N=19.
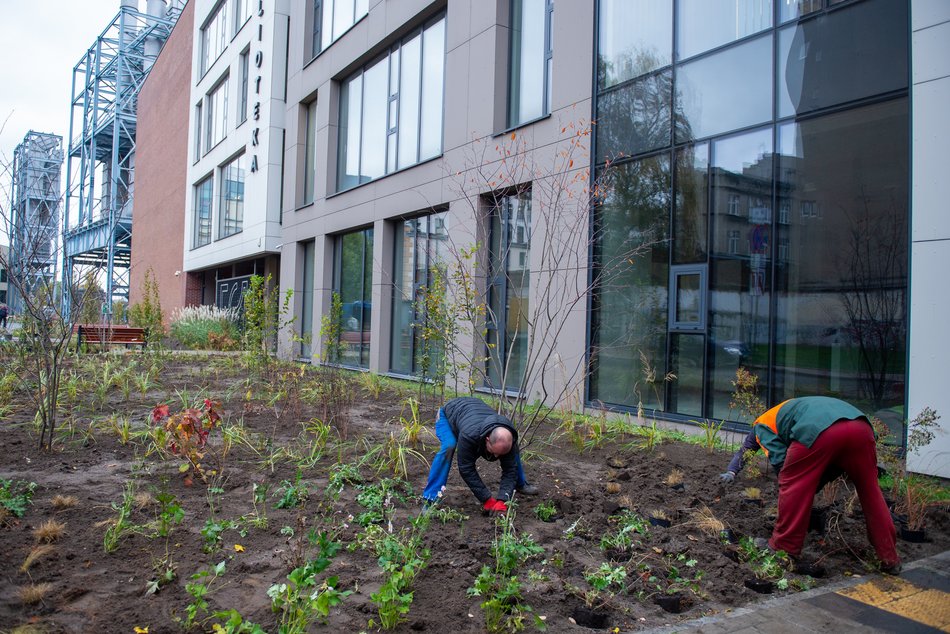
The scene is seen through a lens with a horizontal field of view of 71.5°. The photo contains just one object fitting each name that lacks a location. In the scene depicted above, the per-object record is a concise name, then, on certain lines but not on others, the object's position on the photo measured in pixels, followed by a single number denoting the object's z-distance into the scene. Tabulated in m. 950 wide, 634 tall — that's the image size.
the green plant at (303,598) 2.95
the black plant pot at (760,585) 3.83
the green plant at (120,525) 3.92
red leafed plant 5.29
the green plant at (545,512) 4.83
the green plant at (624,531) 4.30
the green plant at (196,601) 3.03
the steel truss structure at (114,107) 41.72
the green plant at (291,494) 4.79
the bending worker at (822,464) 3.97
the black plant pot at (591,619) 3.36
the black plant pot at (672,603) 3.57
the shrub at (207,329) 20.02
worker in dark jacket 4.61
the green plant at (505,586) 3.23
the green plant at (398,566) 3.13
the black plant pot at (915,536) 4.72
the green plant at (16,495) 4.39
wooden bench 14.82
